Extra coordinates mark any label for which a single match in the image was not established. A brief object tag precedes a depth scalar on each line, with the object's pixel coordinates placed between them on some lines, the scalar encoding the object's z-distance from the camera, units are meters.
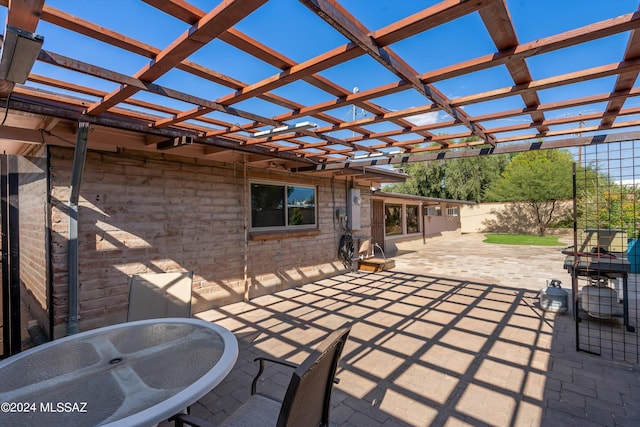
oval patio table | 1.36
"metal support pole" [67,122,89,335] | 3.27
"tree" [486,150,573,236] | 17.73
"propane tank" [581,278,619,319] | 3.79
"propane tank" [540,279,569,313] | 4.50
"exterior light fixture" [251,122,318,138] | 3.09
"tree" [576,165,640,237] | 7.14
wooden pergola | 1.65
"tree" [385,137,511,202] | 24.08
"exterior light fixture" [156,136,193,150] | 3.64
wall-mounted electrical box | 7.84
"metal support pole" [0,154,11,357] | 2.88
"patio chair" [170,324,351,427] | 1.08
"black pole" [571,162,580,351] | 3.27
